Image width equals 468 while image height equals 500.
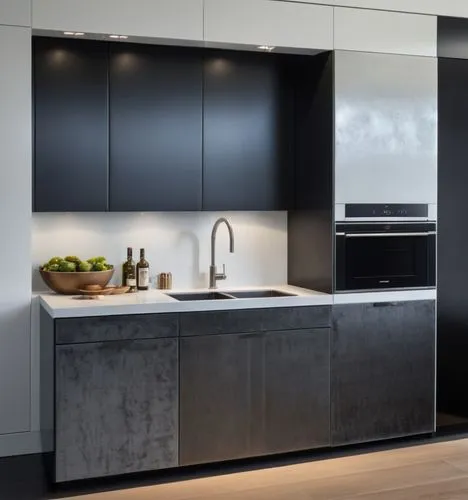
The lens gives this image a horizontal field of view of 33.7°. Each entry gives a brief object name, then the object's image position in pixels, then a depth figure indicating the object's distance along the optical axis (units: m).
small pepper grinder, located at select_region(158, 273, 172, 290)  4.52
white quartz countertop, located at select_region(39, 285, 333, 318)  3.69
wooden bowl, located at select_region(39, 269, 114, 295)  4.14
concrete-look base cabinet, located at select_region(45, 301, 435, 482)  3.71
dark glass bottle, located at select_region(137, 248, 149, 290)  4.41
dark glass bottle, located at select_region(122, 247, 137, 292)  4.38
